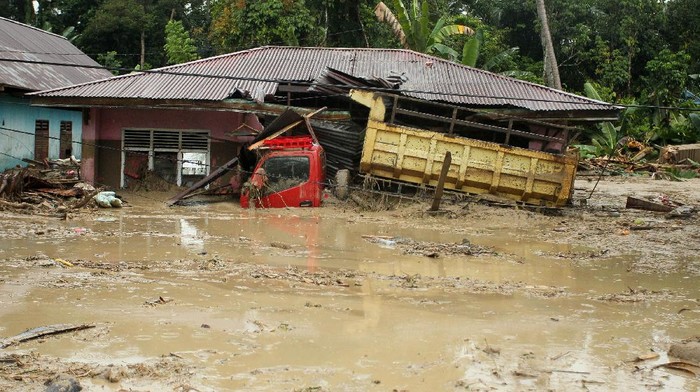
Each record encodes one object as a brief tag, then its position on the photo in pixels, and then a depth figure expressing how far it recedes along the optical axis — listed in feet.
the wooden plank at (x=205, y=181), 60.08
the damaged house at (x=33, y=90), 77.25
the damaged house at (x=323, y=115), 57.67
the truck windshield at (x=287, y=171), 56.08
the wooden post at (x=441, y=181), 54.19
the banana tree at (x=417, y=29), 90.53
